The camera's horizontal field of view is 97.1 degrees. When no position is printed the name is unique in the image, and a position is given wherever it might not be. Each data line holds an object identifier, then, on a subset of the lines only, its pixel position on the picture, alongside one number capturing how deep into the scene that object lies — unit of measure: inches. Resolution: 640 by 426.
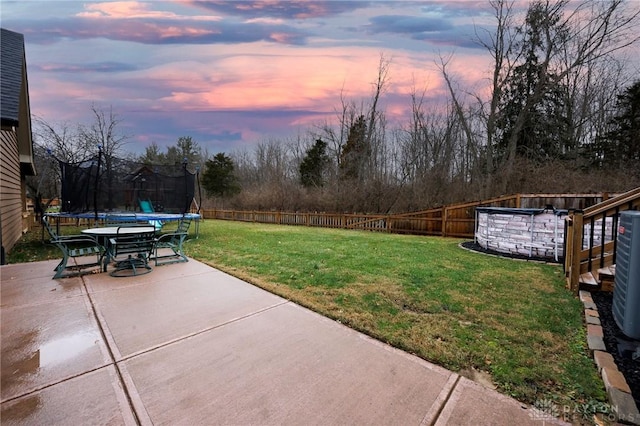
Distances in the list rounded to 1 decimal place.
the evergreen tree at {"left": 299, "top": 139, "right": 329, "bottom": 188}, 877.2
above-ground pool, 242.1
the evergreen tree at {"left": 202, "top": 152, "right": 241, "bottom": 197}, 1061.1
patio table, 176.9
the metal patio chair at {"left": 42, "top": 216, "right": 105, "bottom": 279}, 164.2
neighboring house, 194.9
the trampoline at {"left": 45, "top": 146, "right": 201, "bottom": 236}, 325.7
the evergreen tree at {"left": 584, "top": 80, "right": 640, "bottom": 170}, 488.1
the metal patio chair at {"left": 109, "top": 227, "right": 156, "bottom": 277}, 177.6
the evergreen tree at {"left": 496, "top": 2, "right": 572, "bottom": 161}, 492.4
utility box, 89.0
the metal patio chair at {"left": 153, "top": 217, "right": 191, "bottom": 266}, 208.2
